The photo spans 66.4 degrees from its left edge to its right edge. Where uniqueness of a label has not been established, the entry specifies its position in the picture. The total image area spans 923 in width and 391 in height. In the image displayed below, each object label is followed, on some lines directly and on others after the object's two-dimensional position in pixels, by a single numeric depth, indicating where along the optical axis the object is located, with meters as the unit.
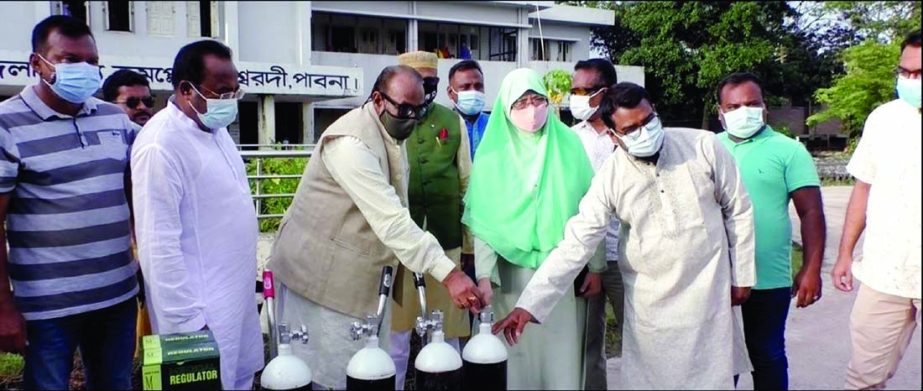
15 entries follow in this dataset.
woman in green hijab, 2.41
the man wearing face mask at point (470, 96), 3.71
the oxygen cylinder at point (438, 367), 1.73
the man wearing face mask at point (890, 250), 1.94
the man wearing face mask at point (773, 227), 2.71
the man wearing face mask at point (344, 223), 2.35
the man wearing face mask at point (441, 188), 2.86
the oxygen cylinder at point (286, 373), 1.66
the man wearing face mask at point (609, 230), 2.58
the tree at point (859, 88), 9.90
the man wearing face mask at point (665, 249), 2.09
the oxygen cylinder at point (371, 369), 1.69
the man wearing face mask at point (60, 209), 2.11
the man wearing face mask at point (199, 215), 2.06
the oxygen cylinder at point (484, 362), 1.78
